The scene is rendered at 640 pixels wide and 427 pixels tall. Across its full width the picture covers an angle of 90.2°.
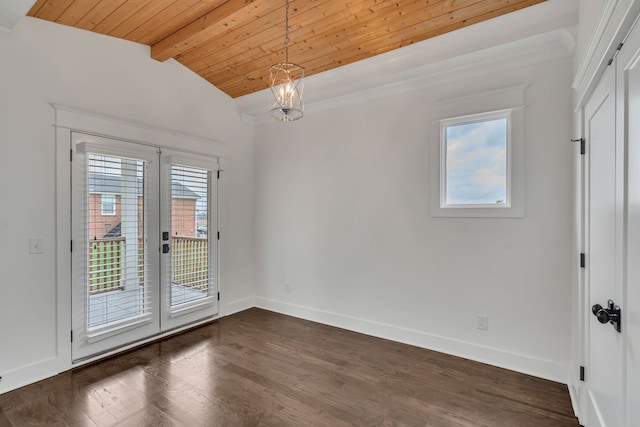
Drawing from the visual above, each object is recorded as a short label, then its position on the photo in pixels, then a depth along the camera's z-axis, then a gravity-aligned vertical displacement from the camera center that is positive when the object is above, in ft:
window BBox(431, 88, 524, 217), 9.55 +1.80
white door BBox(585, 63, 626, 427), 4.55 -0.59
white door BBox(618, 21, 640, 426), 3.80 -0.10
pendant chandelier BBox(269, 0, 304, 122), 7.48 +2.70
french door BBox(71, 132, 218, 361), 10.04 -1.07
